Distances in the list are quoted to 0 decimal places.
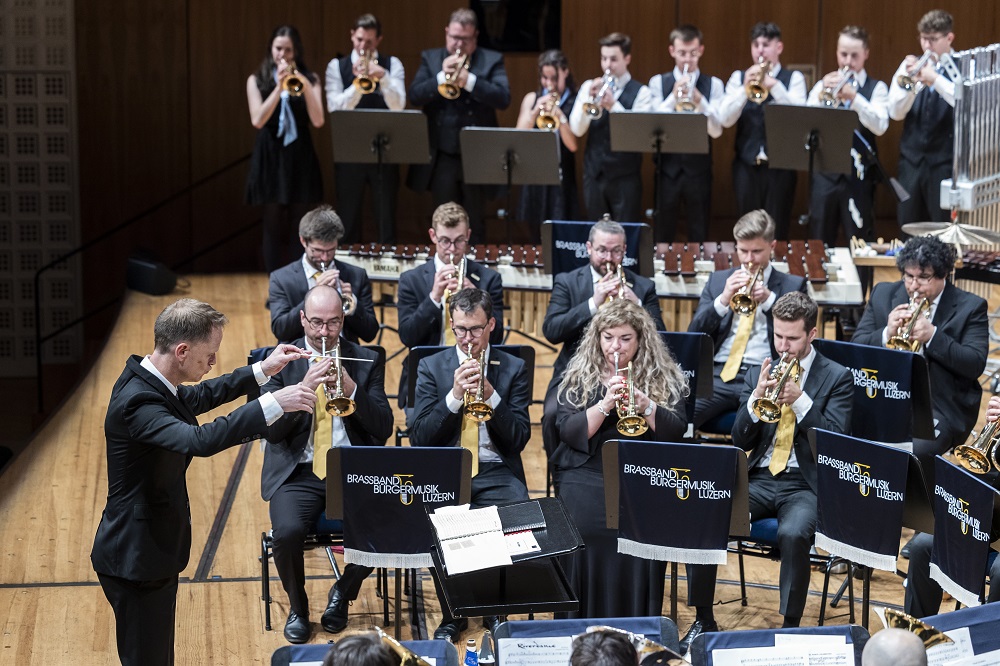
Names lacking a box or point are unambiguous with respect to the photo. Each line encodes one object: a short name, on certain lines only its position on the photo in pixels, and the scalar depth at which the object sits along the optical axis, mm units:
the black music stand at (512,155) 16859
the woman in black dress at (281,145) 18516
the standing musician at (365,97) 18609
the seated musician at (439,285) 13547
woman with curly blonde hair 10852
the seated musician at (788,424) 10961
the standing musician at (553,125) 18344
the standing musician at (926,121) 17797
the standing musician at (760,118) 18641
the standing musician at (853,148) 17891
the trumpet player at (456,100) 18500
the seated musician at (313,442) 11047
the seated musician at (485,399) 11336
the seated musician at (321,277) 13547
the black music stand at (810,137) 16703
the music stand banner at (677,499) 9875
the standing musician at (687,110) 18594
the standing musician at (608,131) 18484
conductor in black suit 8680
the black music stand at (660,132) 17281
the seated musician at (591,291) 13141
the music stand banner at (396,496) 10000
